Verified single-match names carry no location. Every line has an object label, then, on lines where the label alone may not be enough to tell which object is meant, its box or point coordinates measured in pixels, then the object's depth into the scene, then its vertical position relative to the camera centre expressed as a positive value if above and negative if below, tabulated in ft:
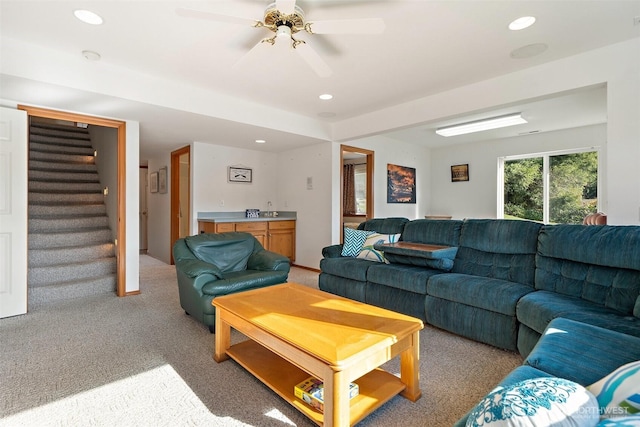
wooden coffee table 4.64 -2.27
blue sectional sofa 4.50 -1.98
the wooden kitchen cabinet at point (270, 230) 16.76 -1.19
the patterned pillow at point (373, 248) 11.80 -1.44
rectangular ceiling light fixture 14.98 +4.24
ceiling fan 6.40 +4.03
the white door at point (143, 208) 23.58 +0.14
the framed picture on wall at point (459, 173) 22.00 +2.54
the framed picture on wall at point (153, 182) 21.40 +1.92
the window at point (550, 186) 17.21 +1.29
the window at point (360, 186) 24.06 +1.75
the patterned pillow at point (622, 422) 2.21 -1.55
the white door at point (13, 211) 10.14 -0.02
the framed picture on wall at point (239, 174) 18.83 +2.13
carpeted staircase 12.65 -0.51
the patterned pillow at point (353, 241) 12.65 -1.31
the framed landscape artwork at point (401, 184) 20.76 +1.69
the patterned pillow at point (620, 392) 2.79 -1.76
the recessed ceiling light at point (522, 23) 7.42 +4.45
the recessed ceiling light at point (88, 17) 7.25 +4.53
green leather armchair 9.10 -1.93
